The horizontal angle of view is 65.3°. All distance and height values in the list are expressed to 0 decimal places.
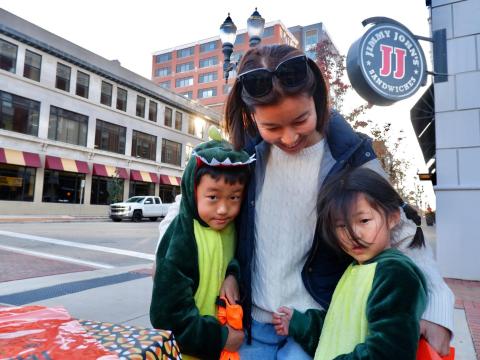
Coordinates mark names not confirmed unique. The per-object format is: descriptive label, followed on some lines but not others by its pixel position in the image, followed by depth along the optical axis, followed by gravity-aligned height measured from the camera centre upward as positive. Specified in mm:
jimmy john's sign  6141 +2501
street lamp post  9062 +4154
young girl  1080 -229
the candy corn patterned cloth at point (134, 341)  947 -362
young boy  1346 -182
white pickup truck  22969 -255
